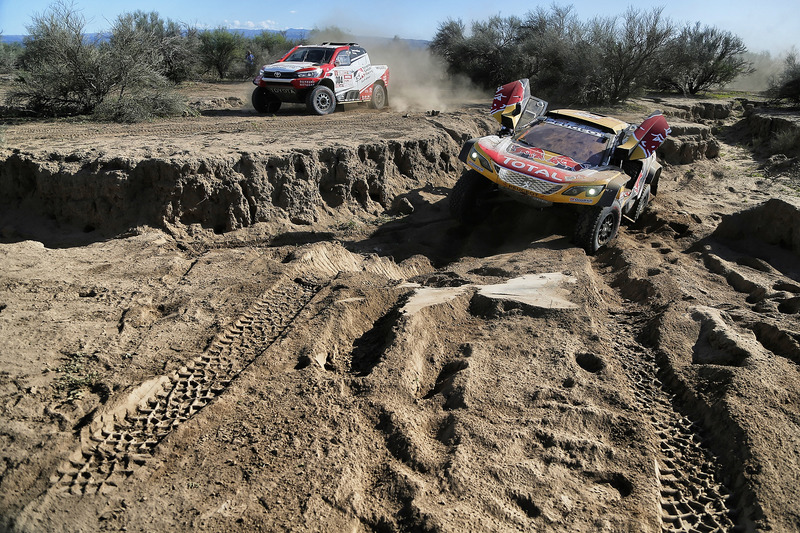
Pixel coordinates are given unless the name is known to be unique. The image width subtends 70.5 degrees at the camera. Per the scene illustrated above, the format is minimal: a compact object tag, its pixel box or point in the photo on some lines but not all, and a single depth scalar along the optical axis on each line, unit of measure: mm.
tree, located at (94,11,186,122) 11672
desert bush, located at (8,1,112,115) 11977
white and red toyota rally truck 13047
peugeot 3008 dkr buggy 7195
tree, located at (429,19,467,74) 22188
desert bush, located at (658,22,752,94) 18375
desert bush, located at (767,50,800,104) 16891
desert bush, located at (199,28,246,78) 25250
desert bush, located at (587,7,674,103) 16906
